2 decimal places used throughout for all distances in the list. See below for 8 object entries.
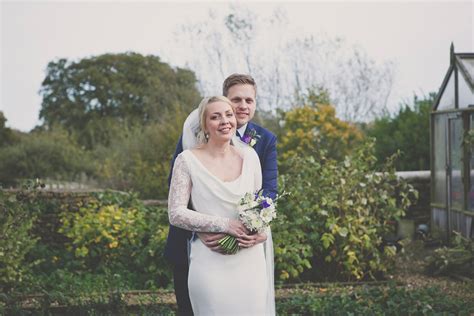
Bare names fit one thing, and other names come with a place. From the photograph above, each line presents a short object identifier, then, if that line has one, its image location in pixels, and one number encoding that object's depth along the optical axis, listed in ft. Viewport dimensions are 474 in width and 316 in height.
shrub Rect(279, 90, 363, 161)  44.32
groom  11.94
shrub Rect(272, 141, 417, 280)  23.13
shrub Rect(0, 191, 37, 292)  18.75
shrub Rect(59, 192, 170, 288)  23.29
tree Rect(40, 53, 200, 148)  91.14
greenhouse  29.89
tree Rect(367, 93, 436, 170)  40.50
